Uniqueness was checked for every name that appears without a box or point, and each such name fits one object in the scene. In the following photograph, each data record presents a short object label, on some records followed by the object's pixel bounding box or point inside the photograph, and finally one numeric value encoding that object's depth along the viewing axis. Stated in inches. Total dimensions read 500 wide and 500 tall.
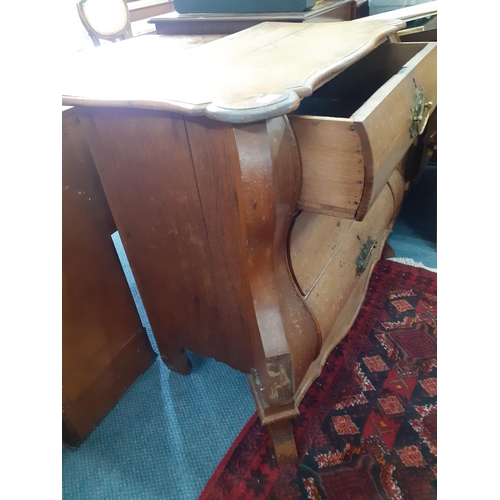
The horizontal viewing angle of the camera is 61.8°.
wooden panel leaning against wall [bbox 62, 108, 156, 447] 36.2
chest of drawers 23.9
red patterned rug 36.7
